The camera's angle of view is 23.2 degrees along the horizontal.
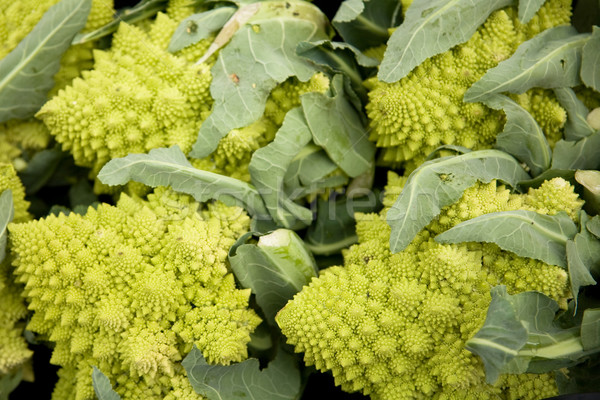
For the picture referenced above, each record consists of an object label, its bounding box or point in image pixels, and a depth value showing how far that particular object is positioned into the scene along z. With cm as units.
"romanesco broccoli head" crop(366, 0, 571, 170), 91
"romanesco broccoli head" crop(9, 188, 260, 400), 89
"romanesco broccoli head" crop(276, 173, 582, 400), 87
